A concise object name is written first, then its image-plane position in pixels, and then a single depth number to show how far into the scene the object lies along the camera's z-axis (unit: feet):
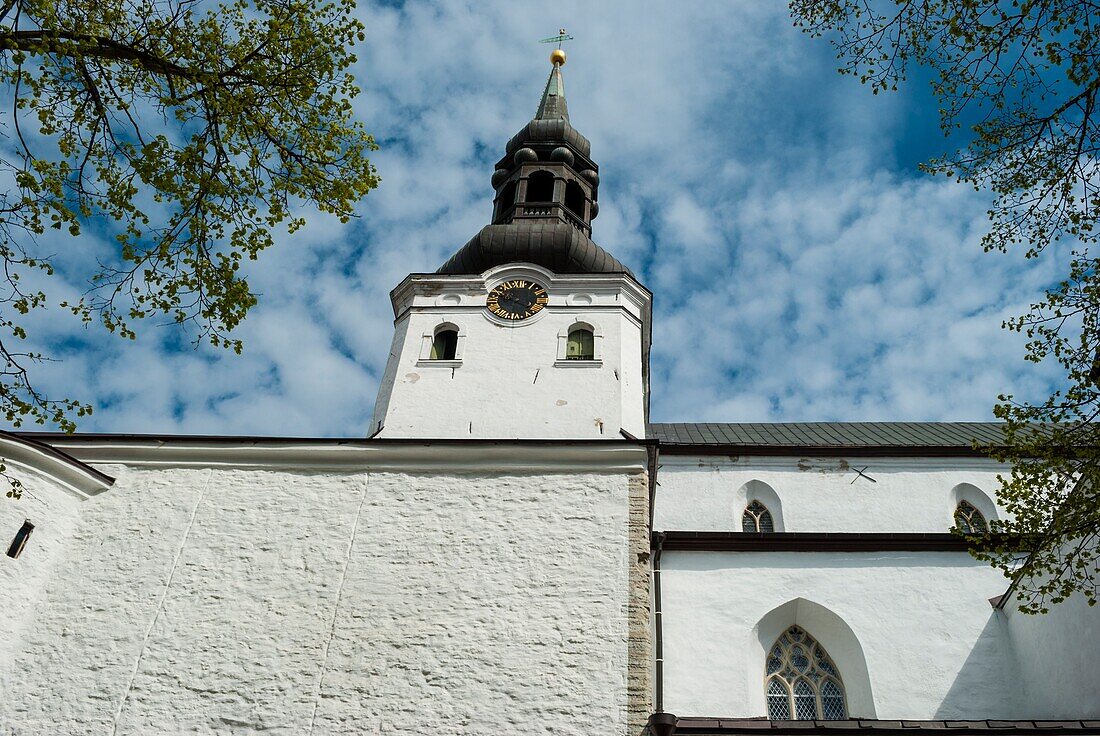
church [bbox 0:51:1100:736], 32.73
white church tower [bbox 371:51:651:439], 46.78
